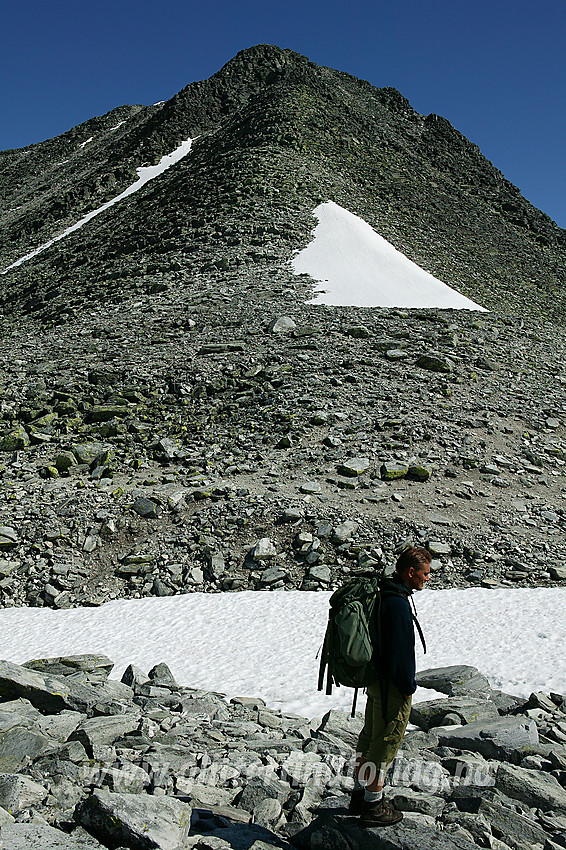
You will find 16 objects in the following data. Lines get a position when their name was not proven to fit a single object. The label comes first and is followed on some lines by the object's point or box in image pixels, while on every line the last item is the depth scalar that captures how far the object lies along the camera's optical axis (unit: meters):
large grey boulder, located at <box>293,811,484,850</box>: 3.86
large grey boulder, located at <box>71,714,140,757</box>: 5.22
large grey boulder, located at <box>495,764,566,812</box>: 4.77
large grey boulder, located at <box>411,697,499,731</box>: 6.54
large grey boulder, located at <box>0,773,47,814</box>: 3.95
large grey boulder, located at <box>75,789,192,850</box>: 3.68
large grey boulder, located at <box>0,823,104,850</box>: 3.39
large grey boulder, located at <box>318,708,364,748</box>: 6.20
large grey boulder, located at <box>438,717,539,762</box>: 5.64
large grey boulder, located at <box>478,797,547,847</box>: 4.29
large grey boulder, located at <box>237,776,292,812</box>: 4.63
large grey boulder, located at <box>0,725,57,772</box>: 4.73
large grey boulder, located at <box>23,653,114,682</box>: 8.17
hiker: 4.11
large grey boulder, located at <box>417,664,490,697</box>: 7.81
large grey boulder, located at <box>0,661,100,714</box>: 6.21
